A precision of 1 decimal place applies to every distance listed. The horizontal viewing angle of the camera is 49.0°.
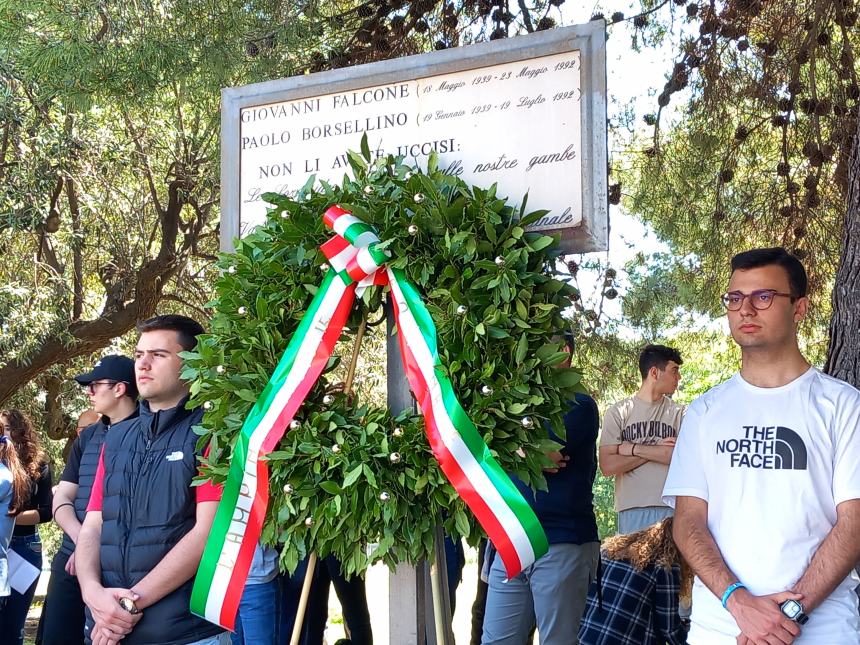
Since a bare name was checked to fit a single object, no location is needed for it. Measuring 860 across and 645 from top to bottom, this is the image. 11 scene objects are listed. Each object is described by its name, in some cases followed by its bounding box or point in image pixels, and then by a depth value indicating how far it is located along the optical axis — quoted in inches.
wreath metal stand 102.8
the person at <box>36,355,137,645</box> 162.4
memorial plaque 111.4
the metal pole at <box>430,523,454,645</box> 102.0
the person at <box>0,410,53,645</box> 198.5
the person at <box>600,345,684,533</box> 190.5
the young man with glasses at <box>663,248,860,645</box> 92.1
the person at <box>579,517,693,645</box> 139.3
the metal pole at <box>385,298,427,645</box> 107.1
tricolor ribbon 96.0
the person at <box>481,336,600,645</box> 138.7
